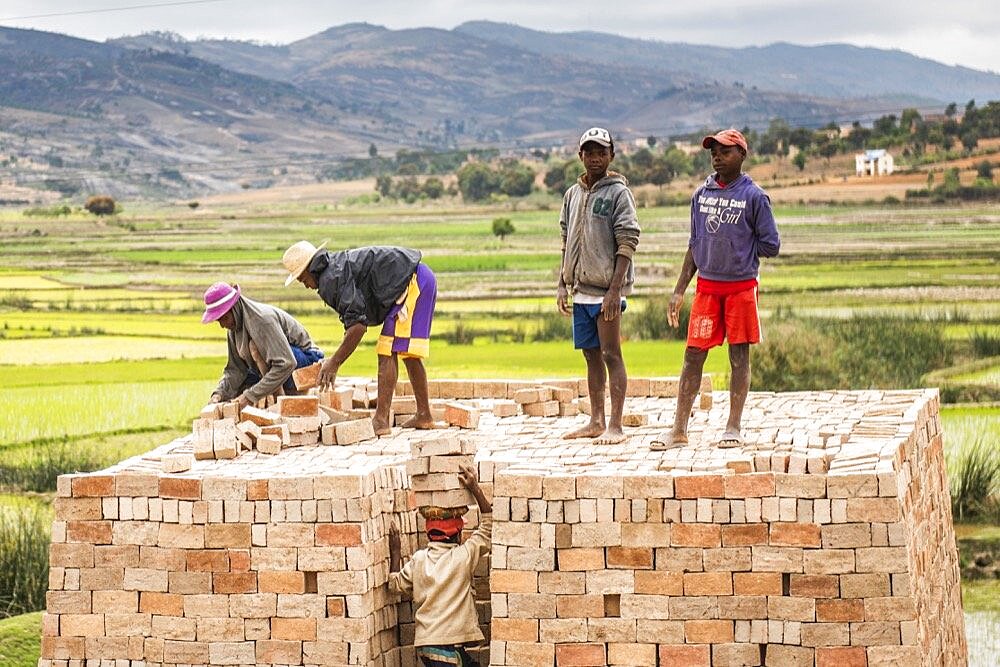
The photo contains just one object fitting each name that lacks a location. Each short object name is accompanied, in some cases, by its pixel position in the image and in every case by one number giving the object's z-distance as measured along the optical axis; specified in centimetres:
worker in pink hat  1196
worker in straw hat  1162
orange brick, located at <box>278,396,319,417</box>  1193
